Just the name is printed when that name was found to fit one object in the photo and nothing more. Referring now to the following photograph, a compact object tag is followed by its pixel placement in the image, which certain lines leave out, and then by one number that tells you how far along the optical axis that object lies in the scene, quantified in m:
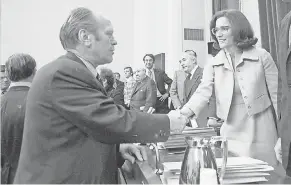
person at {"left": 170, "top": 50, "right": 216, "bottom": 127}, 3.48
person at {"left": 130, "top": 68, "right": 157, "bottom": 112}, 4.09
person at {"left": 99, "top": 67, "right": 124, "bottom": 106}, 3.11
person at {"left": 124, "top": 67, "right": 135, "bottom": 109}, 4.63
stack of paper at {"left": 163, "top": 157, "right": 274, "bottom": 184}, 0.80
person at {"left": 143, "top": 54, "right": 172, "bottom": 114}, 4.66
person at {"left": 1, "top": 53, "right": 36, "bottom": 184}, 1.33
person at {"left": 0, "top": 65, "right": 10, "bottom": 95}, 2.20
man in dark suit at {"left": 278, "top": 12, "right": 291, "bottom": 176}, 1.13
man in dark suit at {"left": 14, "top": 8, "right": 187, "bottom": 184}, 0.92
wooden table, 0.86
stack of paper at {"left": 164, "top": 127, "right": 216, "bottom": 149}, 1.35
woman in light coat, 1.63
